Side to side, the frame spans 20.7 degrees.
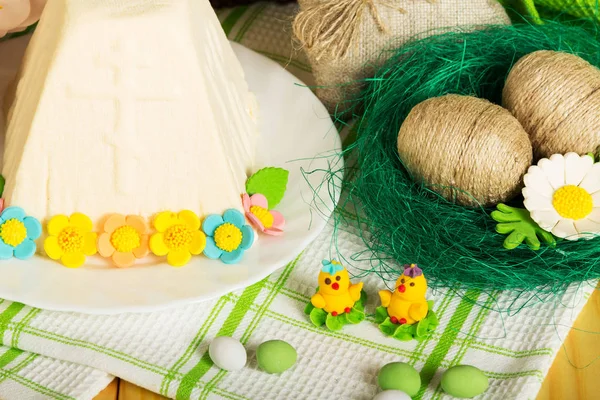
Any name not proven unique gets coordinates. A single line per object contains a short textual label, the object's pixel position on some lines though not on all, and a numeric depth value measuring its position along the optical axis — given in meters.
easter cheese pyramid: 0.70
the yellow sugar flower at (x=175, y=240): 0.73
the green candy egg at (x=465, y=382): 0.70
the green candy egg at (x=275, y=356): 0.71
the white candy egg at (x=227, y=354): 0.71
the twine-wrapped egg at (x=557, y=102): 0.74
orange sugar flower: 0.73
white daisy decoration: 0.72
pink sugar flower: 0.74
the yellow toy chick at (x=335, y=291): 0.72
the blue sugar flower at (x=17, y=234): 0.72
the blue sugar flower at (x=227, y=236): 0.73
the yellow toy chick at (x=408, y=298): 0.72
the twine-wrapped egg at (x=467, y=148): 0.73
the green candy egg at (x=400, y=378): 0.70
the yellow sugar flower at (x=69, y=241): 0.73
